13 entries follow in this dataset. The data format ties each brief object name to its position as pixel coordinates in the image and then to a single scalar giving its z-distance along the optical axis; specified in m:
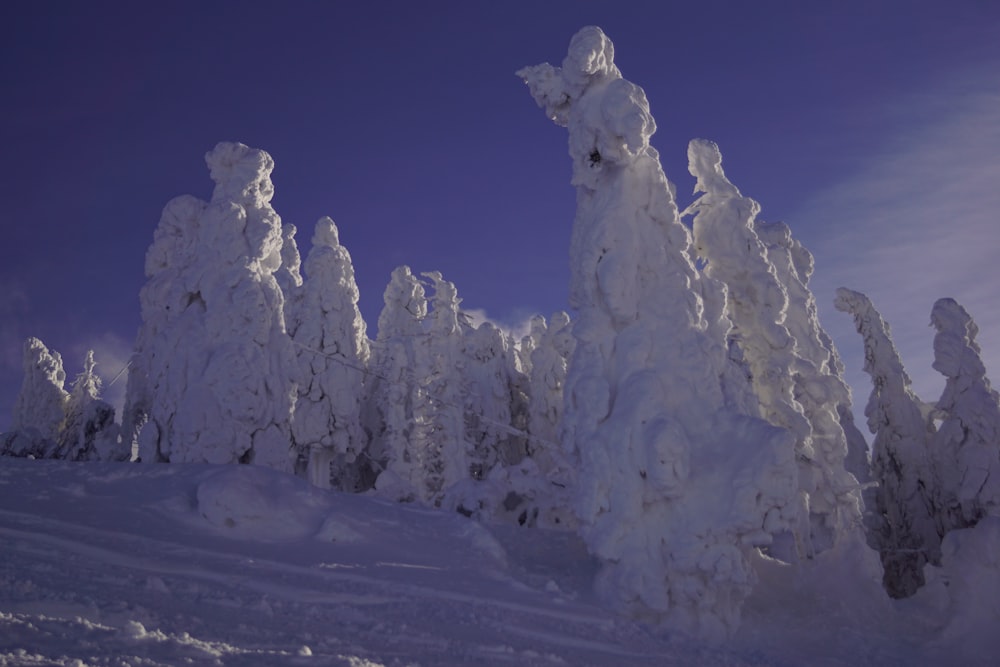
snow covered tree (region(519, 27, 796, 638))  11.62
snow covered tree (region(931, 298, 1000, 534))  18.16
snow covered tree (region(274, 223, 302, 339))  27.39
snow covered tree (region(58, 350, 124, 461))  22.00
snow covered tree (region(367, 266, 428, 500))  27.30
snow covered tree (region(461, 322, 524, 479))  31.78
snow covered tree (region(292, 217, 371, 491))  25.27
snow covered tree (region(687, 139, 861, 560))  16.89
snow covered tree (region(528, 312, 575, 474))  32.00
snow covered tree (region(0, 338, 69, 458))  29.05
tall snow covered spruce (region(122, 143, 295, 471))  17.05
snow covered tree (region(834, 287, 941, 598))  21.52
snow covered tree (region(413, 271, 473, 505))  27.73
